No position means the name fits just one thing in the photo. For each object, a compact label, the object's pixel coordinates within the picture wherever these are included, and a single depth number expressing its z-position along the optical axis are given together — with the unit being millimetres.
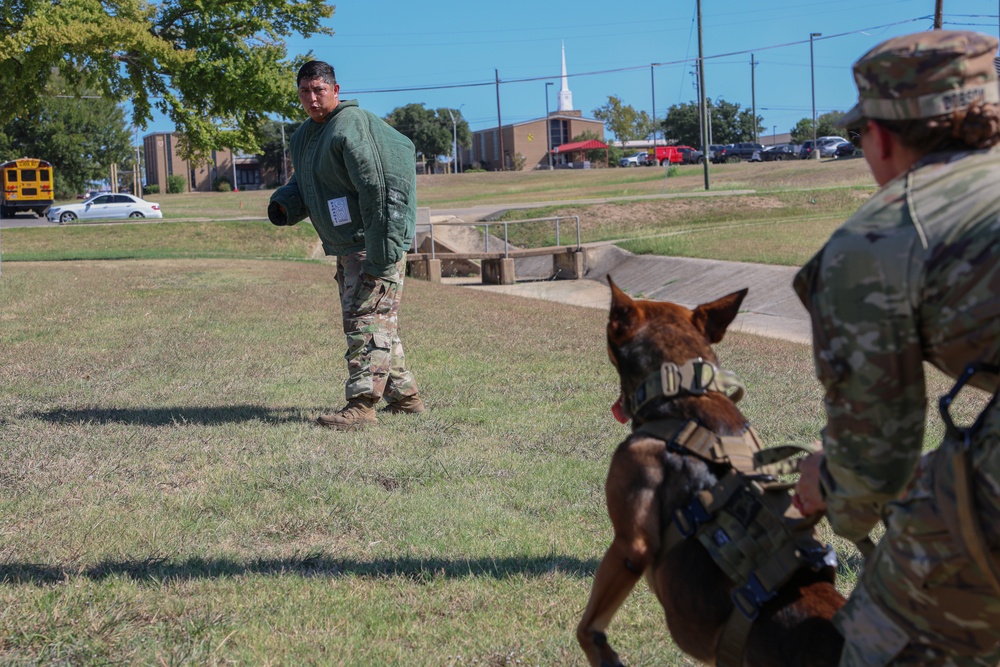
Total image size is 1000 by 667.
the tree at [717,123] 99750
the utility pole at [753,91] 96438
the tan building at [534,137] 111250
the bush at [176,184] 79938
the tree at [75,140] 64000
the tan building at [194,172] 95750
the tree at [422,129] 97875
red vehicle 76250
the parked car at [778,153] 73981
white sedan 45188
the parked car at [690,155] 79906
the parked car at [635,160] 86125
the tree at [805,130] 104562
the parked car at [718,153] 77750
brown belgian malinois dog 2139
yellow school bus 50906
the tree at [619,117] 100938
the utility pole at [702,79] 40250
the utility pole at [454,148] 95162
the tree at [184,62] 20531
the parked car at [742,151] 76444
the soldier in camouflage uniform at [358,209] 6109
